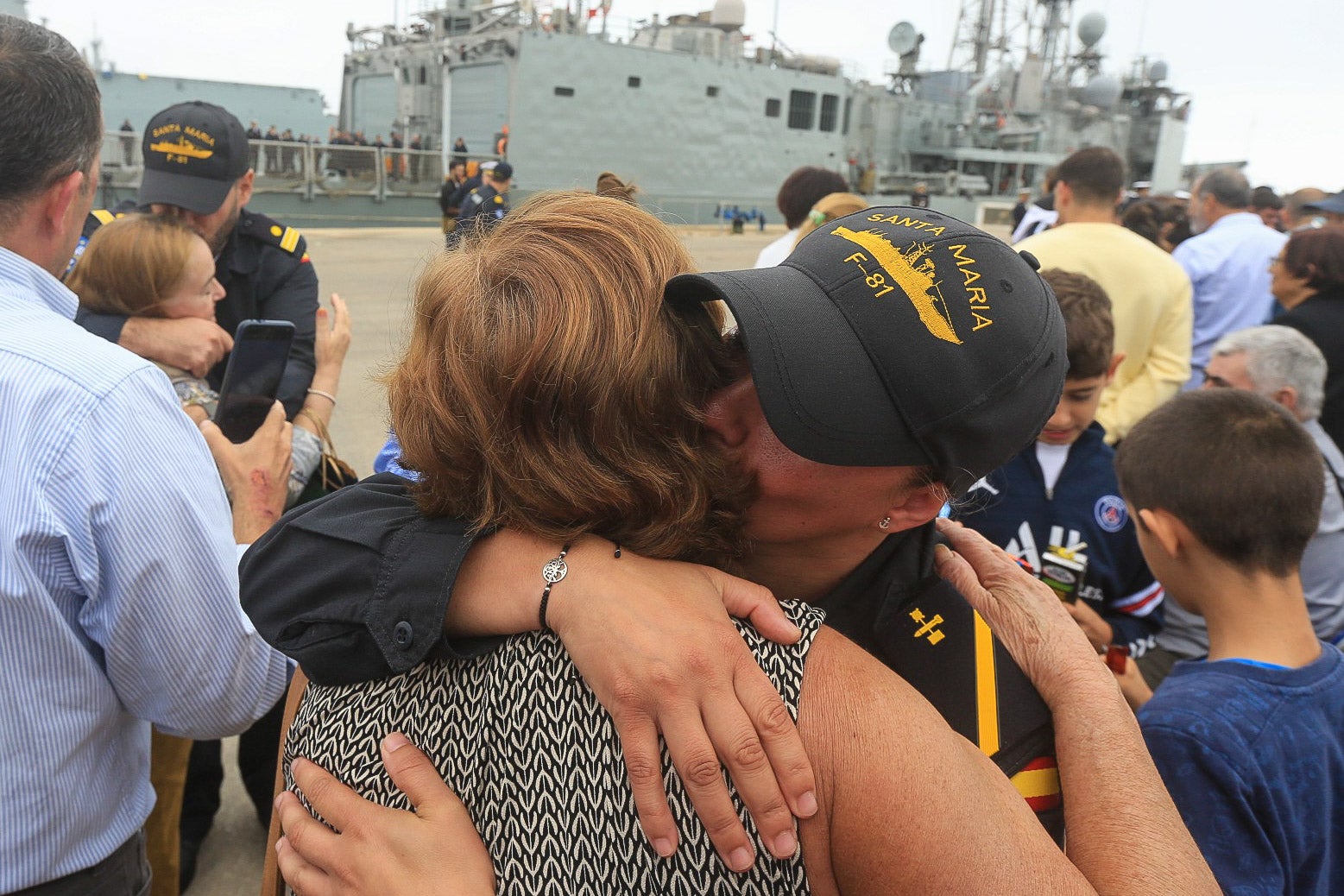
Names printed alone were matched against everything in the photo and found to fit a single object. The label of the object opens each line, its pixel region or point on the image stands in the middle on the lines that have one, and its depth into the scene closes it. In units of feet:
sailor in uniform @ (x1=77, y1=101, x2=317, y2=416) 10.74
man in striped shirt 4.60
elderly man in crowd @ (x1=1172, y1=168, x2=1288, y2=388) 16.70
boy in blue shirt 5.02
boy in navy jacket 8.55
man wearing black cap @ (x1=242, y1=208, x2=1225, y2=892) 3.12
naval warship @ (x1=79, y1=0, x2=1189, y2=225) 78.33
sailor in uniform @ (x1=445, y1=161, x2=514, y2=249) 36.83
